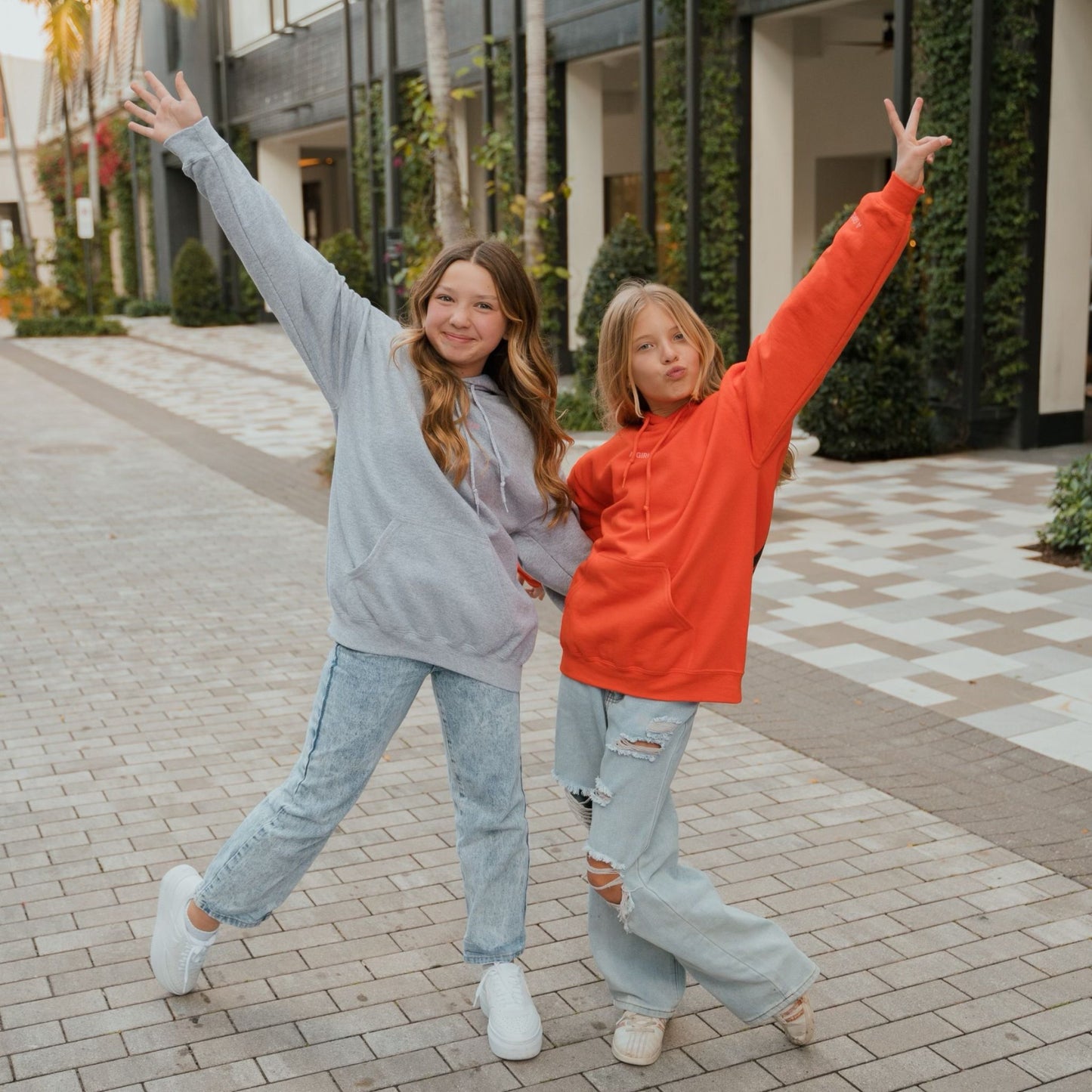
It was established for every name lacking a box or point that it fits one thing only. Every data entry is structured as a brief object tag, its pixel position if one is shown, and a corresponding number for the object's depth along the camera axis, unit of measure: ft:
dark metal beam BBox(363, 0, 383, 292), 73.31
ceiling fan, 48.49
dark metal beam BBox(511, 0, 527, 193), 56.08
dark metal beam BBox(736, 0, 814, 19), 44.80
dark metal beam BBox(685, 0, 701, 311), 46.70
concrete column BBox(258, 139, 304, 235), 96.37
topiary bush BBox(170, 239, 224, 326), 99.04
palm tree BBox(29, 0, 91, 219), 102.47
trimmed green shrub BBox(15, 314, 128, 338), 98.12
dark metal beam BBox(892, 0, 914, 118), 37.91
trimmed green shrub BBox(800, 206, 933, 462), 36.86
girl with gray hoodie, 9.11
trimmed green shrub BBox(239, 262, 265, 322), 101.35
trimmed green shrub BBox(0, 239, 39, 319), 102.42
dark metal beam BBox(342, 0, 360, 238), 75.82
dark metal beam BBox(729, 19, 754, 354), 47.29
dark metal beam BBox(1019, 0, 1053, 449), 36.88
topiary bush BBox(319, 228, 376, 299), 76.18
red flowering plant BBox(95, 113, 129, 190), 118.93
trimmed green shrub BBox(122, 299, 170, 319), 112.27
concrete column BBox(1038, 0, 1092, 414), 37.35
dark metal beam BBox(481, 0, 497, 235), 58.08
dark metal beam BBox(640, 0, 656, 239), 49.75
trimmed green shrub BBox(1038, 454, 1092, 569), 25.40
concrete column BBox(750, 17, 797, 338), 47.24
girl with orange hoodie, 8.58
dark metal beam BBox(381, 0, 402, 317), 42.09
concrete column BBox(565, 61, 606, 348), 58.44
